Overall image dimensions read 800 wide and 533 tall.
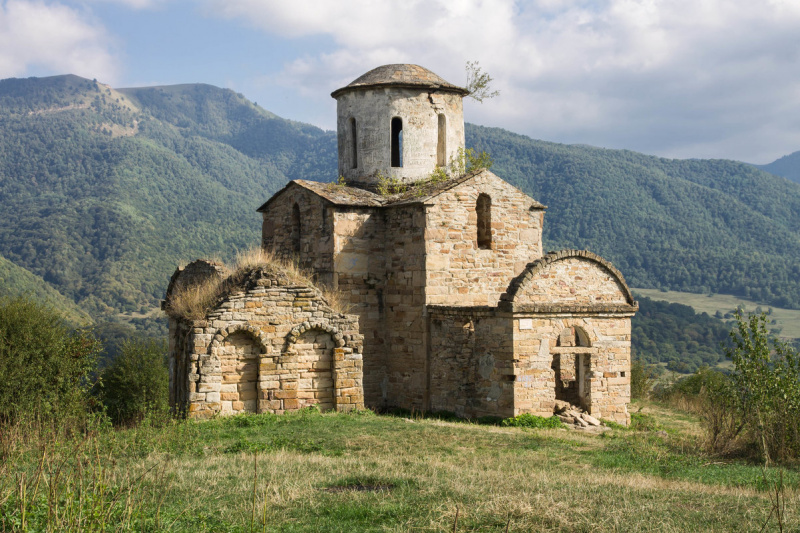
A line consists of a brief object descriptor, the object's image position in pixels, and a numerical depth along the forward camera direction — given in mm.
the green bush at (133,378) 26766
